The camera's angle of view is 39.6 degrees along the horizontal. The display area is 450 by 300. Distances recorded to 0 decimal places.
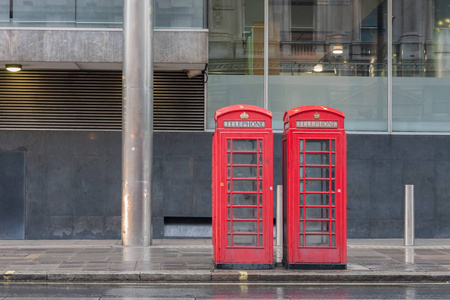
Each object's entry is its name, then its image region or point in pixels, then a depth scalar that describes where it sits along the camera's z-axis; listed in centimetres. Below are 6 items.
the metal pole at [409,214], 1296
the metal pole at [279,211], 1234
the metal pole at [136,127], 1288
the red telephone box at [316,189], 1001
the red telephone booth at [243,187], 999
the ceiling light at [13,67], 1404
